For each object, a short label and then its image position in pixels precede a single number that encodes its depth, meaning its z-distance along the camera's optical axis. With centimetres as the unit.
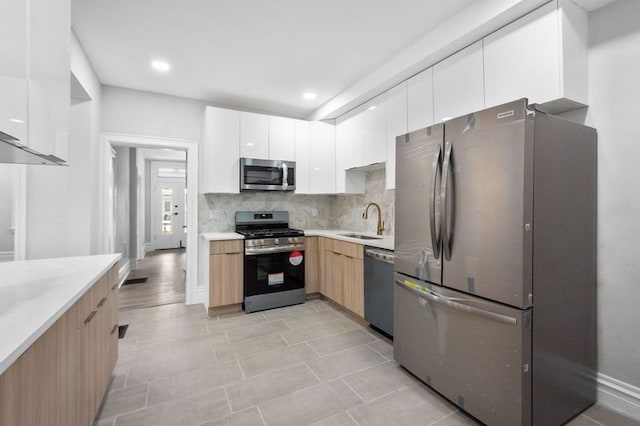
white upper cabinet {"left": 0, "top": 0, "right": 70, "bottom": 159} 98
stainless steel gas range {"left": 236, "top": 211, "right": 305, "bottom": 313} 344
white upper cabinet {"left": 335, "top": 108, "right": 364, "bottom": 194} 359
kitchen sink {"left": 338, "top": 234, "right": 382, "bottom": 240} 353
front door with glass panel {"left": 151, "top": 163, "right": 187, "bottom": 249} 833
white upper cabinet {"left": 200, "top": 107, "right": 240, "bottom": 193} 356
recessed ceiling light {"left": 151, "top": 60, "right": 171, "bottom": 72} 286
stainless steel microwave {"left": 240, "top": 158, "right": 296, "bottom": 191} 364
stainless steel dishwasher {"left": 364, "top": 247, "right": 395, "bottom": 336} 262
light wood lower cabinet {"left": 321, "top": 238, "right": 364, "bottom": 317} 307
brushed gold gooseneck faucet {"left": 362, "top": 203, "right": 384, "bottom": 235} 362
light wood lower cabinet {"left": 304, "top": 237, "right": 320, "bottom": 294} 381
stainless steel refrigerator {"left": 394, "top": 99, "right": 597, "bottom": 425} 150
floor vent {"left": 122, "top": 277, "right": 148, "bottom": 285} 476
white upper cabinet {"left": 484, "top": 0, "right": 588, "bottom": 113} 175
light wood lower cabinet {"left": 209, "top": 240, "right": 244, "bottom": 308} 331
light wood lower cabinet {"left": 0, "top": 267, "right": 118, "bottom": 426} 82
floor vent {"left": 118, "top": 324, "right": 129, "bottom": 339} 282
